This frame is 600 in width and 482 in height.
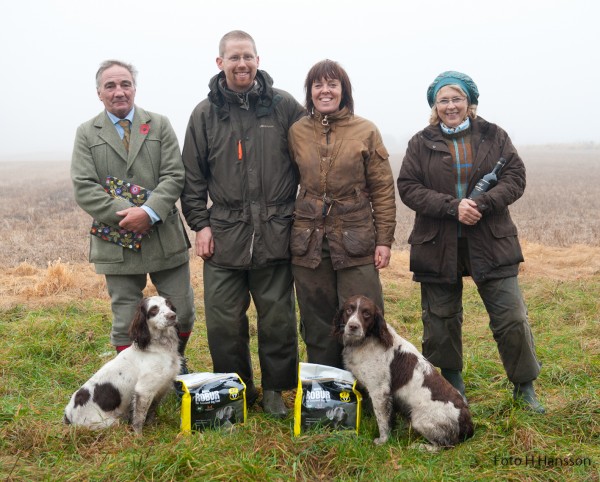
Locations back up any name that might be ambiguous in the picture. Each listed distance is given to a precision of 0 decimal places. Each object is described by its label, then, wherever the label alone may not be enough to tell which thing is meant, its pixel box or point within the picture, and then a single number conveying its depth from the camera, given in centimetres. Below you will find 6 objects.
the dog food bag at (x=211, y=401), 414
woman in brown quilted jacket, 437
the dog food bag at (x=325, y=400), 411
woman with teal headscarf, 432
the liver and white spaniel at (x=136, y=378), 407
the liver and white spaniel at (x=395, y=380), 392
